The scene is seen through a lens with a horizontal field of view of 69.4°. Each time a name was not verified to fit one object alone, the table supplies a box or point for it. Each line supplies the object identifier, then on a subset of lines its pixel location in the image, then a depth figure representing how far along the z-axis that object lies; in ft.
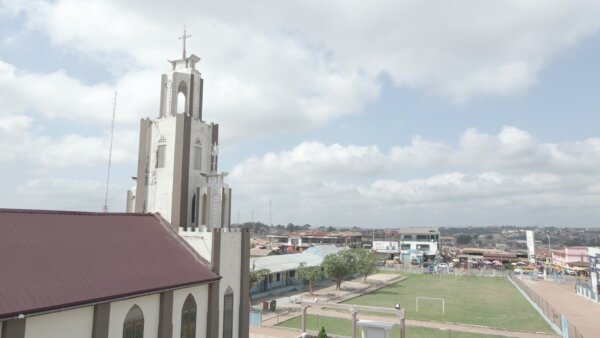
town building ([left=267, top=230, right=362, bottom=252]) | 415.27
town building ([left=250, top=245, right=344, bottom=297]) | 158.71
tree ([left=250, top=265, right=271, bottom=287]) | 135.23
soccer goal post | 127.02
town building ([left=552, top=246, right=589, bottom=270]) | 249.34
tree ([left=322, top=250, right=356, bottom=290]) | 165.58
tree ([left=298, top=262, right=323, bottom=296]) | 160.15
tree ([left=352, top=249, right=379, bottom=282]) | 175.79
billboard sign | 294.00
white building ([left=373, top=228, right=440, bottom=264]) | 324.60
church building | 47.26
